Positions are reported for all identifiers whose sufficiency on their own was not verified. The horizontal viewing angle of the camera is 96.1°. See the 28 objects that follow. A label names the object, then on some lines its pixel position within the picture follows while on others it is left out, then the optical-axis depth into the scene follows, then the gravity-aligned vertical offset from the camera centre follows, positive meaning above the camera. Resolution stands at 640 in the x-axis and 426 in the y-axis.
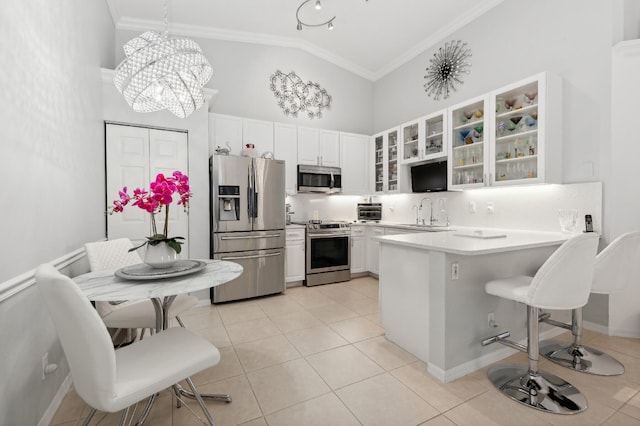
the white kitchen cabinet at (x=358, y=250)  4.92 -0.68
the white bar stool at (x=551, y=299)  1.70 -0.55
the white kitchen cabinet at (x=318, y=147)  4.73 +1.08
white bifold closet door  3.21 +0.52
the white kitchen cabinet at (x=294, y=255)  4.35 -0.67
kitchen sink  3.88 -0.24
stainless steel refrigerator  3.69 -0.15
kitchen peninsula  2.03 -0.65
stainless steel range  4.49 -0.67
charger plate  1.56 -0.36
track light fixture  3.40 +2.78
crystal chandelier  1.95 +0.96
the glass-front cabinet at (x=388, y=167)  4.71 +0.77
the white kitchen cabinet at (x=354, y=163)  5.15 +0.87
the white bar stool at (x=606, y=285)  2.14 -0.58
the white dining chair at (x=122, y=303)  1.97 -0.70
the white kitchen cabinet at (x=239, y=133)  4.07 +1.14
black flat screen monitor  4.12 +0.50
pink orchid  1.64 +0.09
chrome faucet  4.52 -0.03
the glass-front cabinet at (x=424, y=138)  4.05 +1.08
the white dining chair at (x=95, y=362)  1.07 -0.61
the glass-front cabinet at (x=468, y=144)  3.53 +0.84
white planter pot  1.73 -0.27
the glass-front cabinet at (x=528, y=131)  2.94 +0.86
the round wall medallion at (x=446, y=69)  4.10 +2.12
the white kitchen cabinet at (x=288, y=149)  4.52 +0.98
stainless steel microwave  4.65 +0.53
